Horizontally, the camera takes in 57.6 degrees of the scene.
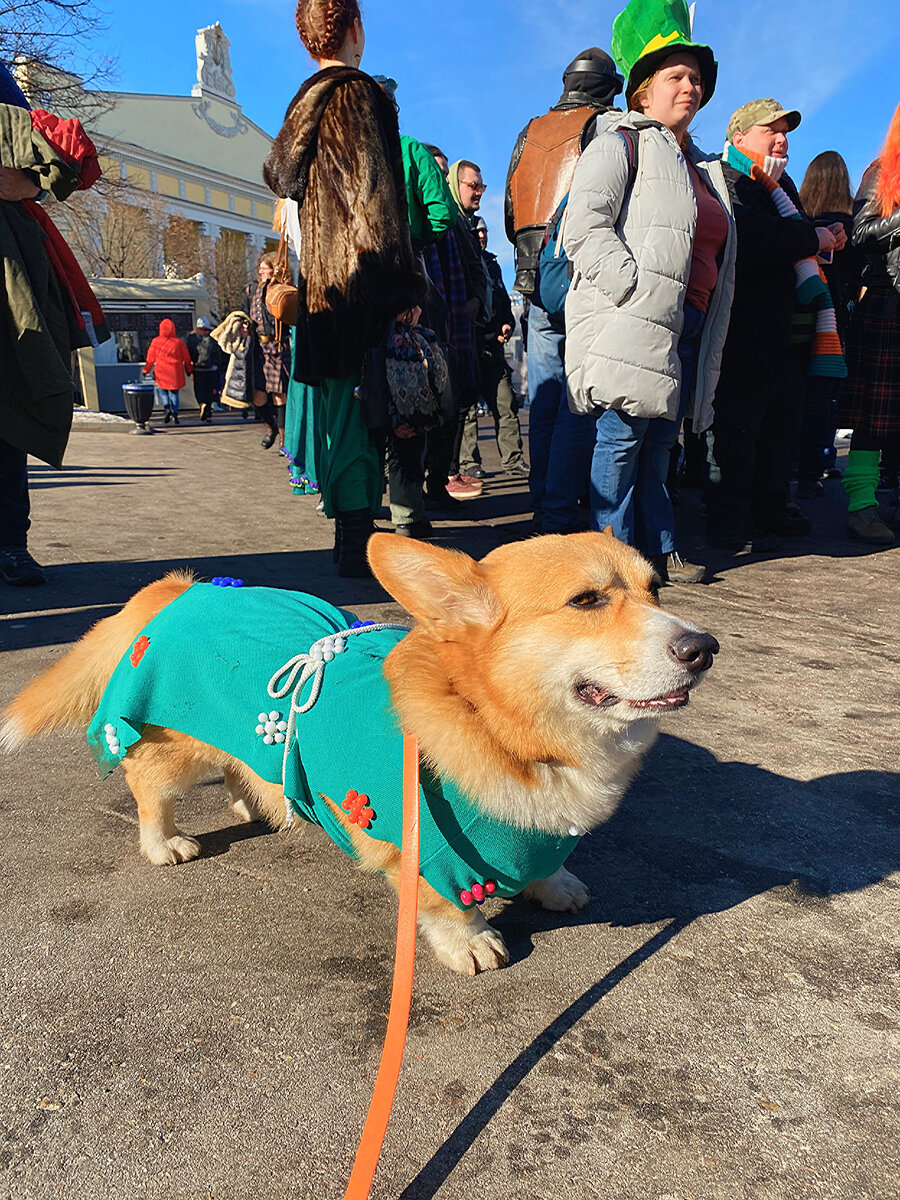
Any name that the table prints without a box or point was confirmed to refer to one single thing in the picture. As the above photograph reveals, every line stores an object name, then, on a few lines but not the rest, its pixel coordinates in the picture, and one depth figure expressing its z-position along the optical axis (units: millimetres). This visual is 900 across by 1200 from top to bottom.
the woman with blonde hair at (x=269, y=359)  7496
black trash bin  15250
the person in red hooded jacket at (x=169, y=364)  17734
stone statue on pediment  63594
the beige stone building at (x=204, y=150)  60250
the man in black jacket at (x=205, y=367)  19469
